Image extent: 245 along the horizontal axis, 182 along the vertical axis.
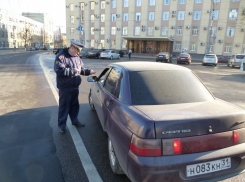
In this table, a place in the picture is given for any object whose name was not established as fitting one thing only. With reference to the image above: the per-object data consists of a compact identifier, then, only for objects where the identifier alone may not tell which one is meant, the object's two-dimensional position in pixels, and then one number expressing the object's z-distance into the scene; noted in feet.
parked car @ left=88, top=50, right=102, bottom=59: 92.56
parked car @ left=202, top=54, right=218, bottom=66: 71.69
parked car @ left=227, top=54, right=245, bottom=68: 66.97
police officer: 11.14
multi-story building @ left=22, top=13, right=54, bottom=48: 362.74
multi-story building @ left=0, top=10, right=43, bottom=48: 231.30
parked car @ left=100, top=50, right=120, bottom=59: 87.40
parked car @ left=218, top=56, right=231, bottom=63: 95.74
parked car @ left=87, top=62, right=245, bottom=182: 6.07
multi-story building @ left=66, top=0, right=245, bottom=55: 114.32
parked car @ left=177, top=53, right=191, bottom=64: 74.35
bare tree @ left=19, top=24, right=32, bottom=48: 237.78
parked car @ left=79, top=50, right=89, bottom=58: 91.79
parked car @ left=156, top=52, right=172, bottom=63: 75.56
